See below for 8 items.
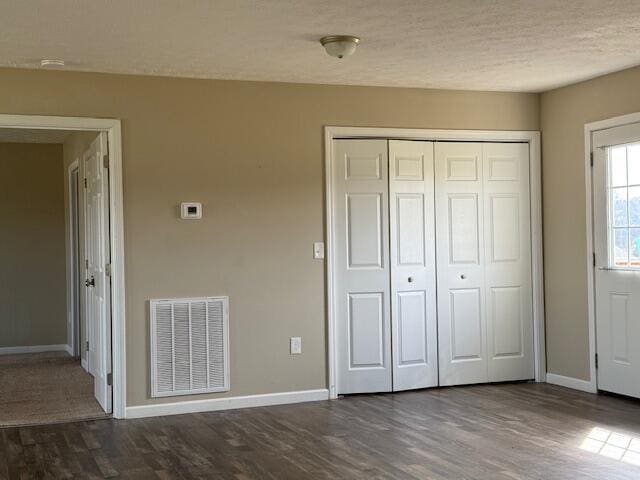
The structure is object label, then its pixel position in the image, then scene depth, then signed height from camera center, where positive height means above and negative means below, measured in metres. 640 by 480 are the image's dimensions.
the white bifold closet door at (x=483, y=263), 6.34 -0.23
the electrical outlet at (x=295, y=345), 5.89 -0.80
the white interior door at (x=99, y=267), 5.48 -0.19
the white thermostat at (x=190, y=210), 5.58 +0.21
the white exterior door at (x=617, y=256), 5.62 -0.18
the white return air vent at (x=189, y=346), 5.53 -0.75
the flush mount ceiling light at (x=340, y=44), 4.54 +1.11
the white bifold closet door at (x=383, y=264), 6.06 -0.22
